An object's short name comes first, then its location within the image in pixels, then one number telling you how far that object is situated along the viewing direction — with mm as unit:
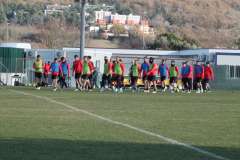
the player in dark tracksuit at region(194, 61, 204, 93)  41719
